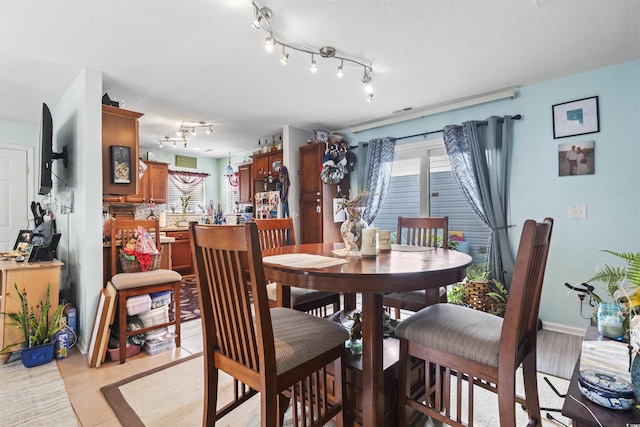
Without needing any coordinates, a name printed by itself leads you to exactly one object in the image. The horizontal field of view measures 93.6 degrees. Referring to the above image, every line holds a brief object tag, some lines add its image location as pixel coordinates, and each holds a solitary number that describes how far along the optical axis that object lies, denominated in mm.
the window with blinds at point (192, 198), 5855
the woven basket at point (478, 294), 2928
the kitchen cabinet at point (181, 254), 5248
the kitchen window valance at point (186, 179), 5847
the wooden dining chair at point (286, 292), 2059
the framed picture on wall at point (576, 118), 2652
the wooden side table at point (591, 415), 764
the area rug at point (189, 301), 3376
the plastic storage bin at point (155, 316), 2492
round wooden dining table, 1217
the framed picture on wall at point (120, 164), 2646
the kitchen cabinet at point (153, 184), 5102
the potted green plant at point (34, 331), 2293
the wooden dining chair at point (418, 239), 2094
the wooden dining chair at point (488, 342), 1111
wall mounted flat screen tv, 2564
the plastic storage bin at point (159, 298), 2556
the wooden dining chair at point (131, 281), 2330
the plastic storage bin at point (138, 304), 2373
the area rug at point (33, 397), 1688
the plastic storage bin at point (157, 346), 2494
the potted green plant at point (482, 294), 2885
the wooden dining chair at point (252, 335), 1078
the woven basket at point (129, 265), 2561
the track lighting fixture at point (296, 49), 1798
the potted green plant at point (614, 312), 1244
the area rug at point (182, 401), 1638
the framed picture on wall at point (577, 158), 2674
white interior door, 3740
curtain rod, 3023
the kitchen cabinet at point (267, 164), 4609
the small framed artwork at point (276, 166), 4550
